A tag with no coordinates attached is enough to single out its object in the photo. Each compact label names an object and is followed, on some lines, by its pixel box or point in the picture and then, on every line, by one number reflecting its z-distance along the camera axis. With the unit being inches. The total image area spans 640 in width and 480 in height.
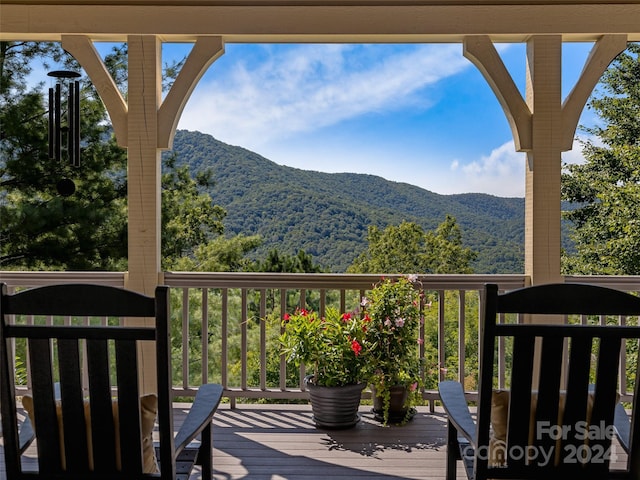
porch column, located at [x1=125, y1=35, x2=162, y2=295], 150.2
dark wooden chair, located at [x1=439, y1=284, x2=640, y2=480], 64.4
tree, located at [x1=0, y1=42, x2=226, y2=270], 364.2
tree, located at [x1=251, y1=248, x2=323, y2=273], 376.8
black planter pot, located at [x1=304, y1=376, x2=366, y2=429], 134.6
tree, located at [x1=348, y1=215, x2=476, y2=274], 505.0
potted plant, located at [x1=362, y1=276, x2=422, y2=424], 139.8
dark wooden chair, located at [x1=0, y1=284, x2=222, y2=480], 64.2
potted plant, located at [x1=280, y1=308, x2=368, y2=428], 135.2
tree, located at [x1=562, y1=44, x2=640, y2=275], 451.8
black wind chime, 151.5
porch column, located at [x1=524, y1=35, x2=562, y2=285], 148.3
